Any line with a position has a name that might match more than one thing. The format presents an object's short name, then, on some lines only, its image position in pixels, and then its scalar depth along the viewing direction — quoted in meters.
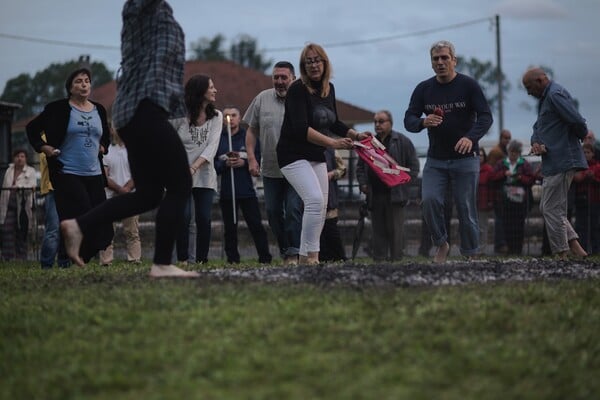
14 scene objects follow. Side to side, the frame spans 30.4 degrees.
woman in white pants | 10.85
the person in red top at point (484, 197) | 20.38
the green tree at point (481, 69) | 113.19
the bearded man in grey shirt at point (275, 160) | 13.03
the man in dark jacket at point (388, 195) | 16.23
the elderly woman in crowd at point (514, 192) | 19.92
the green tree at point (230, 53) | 107.81
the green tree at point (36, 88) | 80.50
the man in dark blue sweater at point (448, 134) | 12.16
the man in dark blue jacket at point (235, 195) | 14.85
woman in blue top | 11.70
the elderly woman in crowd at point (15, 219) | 19.84
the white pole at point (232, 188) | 14.76
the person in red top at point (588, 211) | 19.19
